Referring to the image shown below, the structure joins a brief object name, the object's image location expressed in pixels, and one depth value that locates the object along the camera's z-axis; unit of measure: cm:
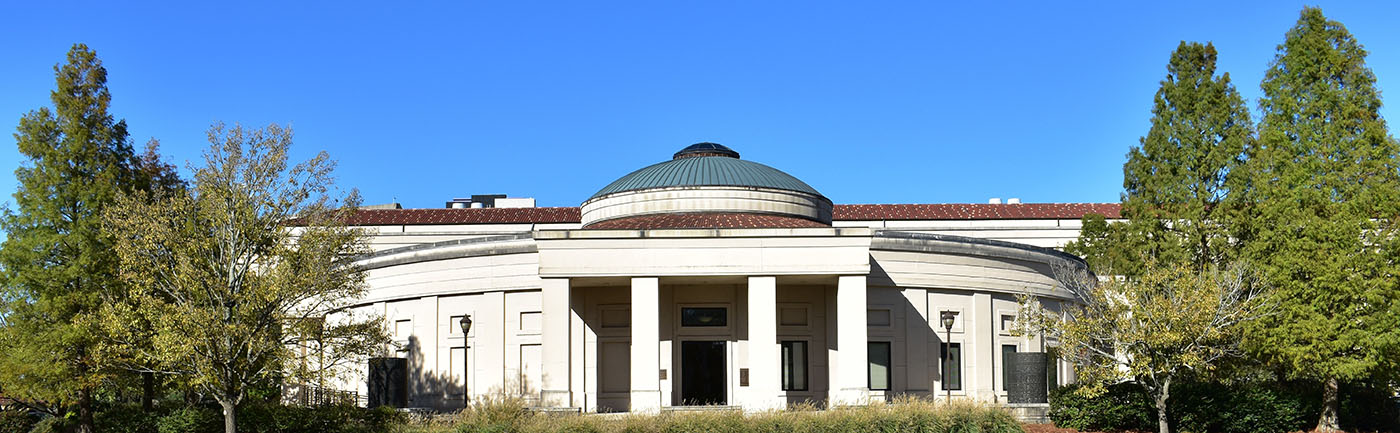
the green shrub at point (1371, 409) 3644
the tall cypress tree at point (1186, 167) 3819
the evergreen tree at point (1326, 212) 3303
